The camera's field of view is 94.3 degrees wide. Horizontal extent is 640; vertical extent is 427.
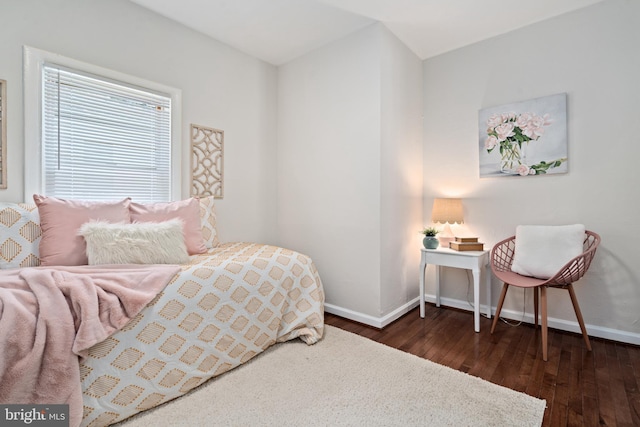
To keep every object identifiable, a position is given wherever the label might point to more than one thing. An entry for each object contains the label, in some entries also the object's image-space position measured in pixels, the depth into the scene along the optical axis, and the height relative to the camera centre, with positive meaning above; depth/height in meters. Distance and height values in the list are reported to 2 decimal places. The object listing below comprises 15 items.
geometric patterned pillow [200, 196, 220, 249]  2.48 -0.06
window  1.92 +0.59
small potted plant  2.71 -0.23
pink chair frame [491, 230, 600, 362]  1.97 -0.48
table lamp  2.76 +0.02
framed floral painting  2.40 +0.66
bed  1.35 -0.62
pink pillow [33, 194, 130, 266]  1.69 -0.08
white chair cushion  2.14 -0.26
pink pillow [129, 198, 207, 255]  2.13 +0.00
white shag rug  1.41 -0.96
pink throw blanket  1.12 -0.45
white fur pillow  1.73 -0.17
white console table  2.40 -0.42
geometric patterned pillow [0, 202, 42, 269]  1.63 -0.11
